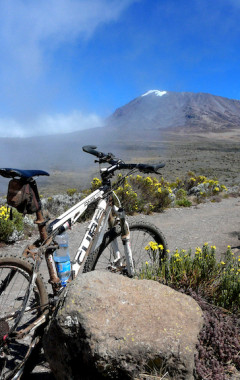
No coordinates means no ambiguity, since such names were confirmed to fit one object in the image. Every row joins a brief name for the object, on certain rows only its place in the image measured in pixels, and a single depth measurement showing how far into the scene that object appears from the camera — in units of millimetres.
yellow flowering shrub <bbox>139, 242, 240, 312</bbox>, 2826
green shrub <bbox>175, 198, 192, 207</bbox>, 10070
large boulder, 1841
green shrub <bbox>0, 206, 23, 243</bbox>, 6184
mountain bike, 2281
